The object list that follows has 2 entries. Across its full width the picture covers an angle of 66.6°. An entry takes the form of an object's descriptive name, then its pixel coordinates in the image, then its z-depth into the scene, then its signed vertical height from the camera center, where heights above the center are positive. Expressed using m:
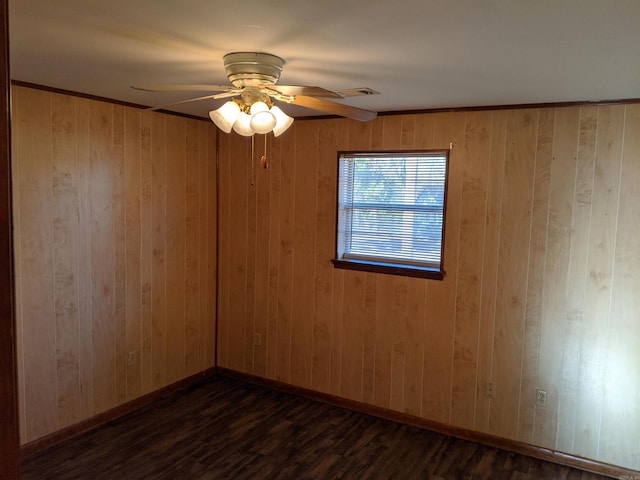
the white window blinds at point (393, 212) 3.69 -0.01
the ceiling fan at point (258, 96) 2.11 +0.51
